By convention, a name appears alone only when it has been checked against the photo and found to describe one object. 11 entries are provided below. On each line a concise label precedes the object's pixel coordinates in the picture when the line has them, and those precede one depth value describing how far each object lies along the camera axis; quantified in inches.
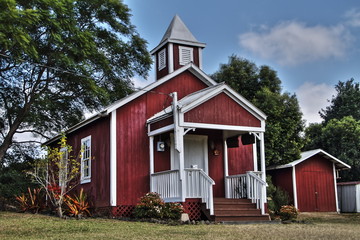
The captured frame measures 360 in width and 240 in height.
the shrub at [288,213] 617.3
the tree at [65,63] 838.5
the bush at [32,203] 718.5
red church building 561.3
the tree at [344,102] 1845.5
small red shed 915.4
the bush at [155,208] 529.0
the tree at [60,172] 596.1
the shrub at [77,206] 592.9
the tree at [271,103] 980.6
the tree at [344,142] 1311.5
